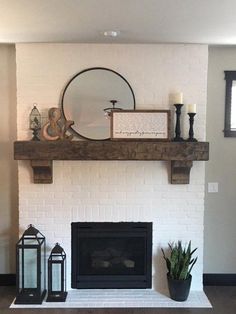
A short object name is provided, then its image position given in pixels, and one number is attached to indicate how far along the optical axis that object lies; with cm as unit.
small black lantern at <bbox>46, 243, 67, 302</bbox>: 280
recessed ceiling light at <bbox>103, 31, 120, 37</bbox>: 247
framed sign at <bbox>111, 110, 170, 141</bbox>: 278
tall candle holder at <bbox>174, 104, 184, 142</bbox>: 283
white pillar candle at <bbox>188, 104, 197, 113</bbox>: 280
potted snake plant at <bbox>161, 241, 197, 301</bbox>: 277
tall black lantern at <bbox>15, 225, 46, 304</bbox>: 275
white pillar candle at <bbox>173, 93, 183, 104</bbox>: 283
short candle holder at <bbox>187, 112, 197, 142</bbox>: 281
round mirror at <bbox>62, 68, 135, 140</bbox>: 288
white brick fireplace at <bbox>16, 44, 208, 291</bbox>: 289
